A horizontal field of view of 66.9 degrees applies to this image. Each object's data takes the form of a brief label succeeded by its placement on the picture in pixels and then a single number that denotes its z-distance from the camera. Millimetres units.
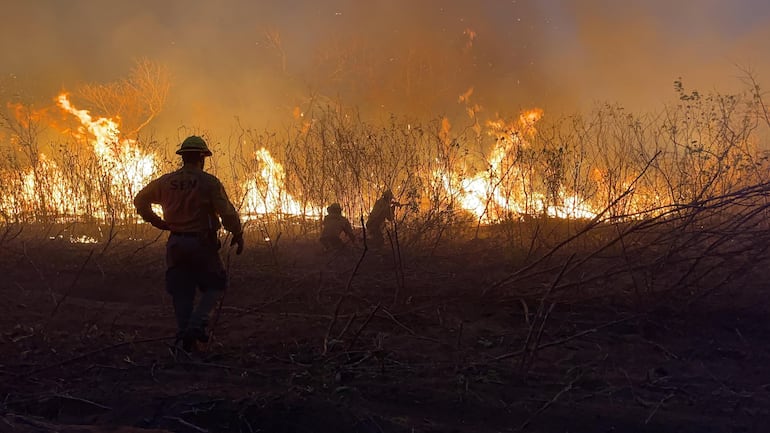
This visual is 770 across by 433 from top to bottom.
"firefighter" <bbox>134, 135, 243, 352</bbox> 4484
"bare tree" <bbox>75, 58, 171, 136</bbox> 17469
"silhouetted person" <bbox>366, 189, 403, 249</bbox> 8359
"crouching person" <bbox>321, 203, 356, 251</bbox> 8484
